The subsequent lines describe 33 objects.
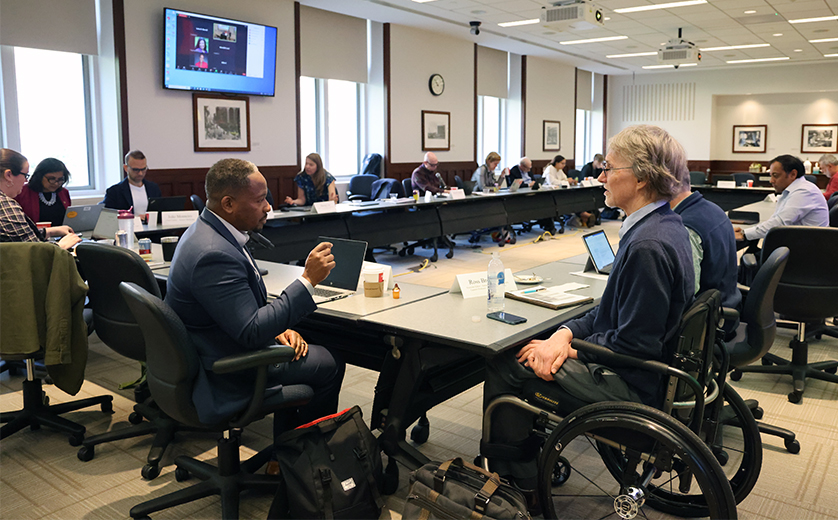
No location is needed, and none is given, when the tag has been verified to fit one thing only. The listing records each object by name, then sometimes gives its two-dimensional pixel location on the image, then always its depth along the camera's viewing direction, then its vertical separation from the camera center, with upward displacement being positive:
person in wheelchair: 1.93 -0.42
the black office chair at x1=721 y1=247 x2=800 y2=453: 2.67 -0.57
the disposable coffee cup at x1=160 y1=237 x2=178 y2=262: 3.64 -0.36
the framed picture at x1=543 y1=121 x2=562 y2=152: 14.35 +1.00
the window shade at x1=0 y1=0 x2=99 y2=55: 6.21 +1.58
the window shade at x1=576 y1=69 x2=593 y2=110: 15.66 +2.23
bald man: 9.02 +0.08
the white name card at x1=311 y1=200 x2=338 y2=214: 6.54 -0.25
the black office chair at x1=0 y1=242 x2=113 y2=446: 2.73 -0.44
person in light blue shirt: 4.34 -0.12
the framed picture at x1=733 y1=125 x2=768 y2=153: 15.79 +1.02
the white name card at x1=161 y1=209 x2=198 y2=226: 5.18 -0.27
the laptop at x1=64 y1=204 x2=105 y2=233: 4.62 -0.24
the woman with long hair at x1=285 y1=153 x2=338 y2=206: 7.35 +0.00
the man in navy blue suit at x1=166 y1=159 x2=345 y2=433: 2.12 -0.37
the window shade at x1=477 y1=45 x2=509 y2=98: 12.44 +2.13
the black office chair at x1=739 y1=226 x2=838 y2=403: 3.44 -0.52
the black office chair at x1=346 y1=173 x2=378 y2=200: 9.16 -0.04
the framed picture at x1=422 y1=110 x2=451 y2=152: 11.09 +0.88
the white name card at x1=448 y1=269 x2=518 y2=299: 2.83 -0.45
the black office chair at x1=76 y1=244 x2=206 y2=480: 2.61 -0.55
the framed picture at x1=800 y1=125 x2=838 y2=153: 14.87 +0.93
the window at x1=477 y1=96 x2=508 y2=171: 13.17 +1.16
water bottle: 2.49 -0.40
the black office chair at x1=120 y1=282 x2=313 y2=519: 2.07 -0.69
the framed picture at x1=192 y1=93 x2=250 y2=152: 7.88 +0.75
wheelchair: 1.79 -0.75
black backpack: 2.13 -0.97
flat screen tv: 7.33 +1.52
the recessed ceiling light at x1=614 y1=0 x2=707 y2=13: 8.43 +2.32
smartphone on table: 2.35 -0.50
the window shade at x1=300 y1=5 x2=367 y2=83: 9.06 +1.98
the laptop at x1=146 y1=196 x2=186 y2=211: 5.36 -0.17
